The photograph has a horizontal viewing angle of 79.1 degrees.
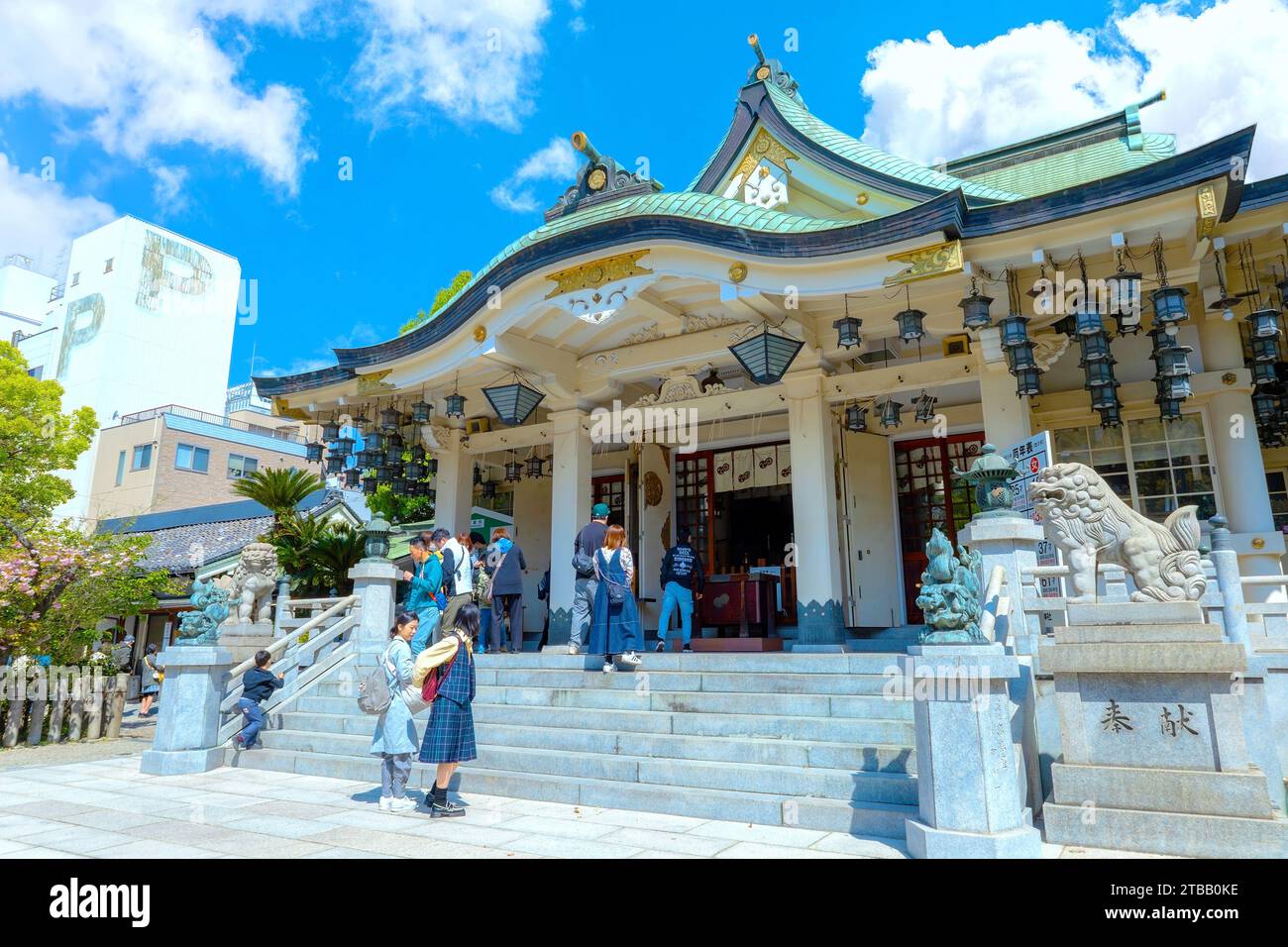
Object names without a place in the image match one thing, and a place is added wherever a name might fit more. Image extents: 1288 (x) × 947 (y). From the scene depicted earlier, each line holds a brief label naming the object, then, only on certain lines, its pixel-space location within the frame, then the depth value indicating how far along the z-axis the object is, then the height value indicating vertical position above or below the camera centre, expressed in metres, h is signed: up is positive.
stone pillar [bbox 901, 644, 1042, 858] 4.42 -0.69
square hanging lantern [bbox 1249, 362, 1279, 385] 8.41 +2.84
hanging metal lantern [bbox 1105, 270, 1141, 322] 7.84 +3.47
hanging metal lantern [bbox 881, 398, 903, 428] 11.02 +3.17
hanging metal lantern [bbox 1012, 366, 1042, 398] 8.37 +2.73
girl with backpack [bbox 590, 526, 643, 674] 8.08 +0.40
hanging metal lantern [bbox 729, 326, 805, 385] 9.59 +3.49
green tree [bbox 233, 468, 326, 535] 15.89 +3.15
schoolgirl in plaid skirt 5.80 -0.61
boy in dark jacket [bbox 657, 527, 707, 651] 9.98 +0.80
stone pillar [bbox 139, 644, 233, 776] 7.91 -0.68
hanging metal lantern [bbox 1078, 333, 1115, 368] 8.06 +2.96
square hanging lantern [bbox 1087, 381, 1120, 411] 8.30 +2.56
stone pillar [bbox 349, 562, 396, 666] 10.05 +0.56
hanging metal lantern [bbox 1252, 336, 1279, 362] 8.28 +3.02
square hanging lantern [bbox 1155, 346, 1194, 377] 7.73 +2.69
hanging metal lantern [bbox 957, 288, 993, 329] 8.33 +3.46
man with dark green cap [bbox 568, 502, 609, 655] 8.57 +0.82
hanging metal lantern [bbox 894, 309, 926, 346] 8.67 +3.46
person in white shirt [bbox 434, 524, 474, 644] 9.50 +0.89
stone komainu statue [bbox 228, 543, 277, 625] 11.48 +0.96
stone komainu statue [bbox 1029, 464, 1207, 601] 5.32 +0.72
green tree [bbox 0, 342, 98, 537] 16.47 +4.51
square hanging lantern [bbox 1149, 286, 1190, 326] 7.59 +3.20
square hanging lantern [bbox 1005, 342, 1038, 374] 8.33 +2.97
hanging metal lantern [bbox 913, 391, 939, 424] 11.88 +3.50
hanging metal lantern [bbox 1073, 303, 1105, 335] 7.95 +3.18
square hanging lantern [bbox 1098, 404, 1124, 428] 8.79 +2.49
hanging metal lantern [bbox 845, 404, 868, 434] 11.21 +3.15
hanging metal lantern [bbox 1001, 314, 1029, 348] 8.23 +3.21
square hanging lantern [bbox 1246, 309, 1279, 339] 8.16 +3.23
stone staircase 5.61 -0.81
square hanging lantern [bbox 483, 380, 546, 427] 11.48 +3.55
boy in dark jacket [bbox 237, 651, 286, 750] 8.51 -0.50
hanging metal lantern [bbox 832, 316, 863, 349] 9.05 +3.54
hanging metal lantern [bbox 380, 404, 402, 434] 12.82 +3.66
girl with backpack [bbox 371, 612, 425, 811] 6.21 -0.66
